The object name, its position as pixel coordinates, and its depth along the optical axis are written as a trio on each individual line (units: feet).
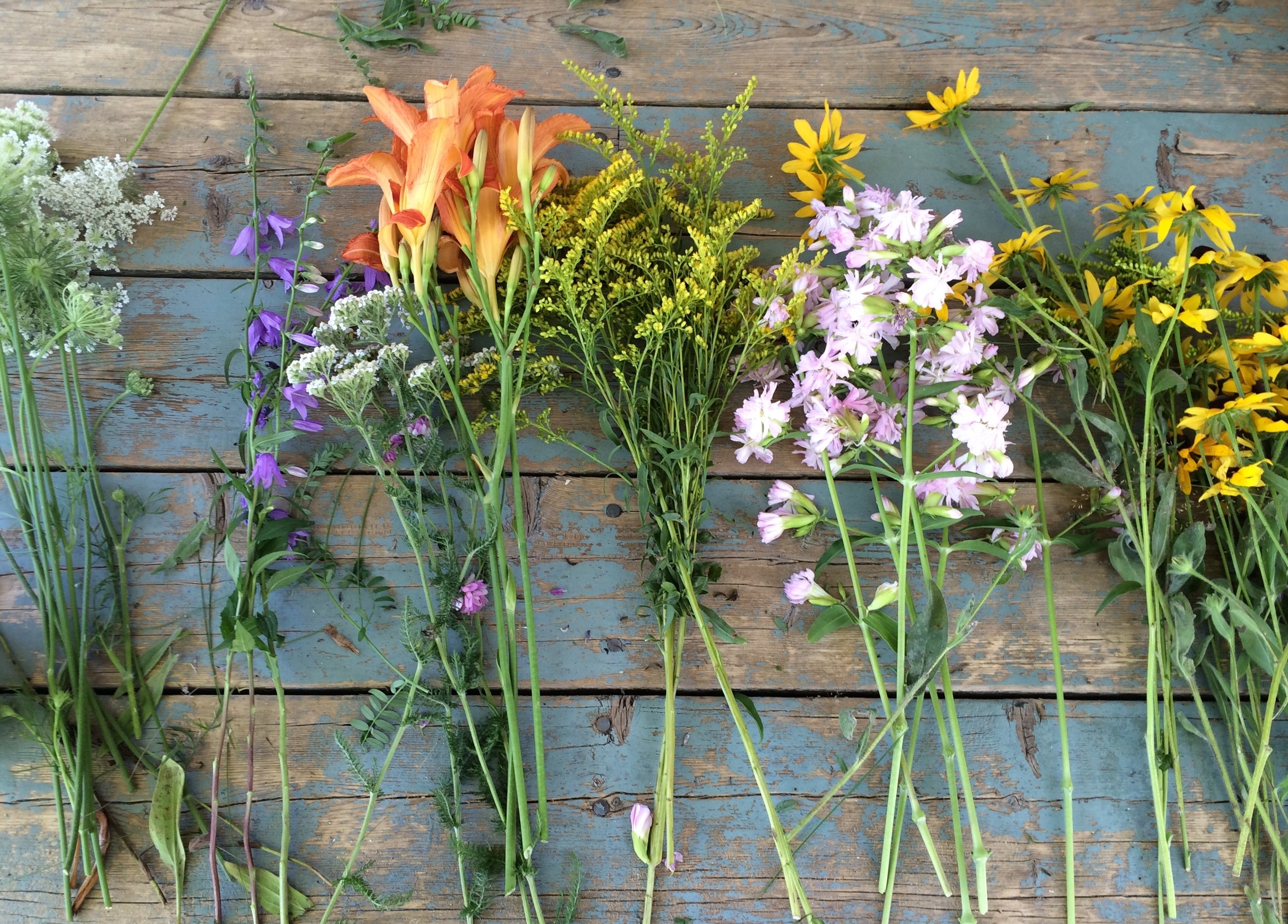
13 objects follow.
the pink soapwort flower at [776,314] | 3.21
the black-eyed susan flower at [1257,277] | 3.37
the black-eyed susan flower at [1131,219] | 3.43
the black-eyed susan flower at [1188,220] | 3.20
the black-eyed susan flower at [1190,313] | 3.22
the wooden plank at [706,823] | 3.56
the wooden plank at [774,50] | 4.02
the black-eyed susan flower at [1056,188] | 3.68
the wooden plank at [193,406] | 3.78
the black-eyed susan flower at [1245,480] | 3.06
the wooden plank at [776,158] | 3.94
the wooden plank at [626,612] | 3.67
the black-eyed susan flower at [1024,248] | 3.51
